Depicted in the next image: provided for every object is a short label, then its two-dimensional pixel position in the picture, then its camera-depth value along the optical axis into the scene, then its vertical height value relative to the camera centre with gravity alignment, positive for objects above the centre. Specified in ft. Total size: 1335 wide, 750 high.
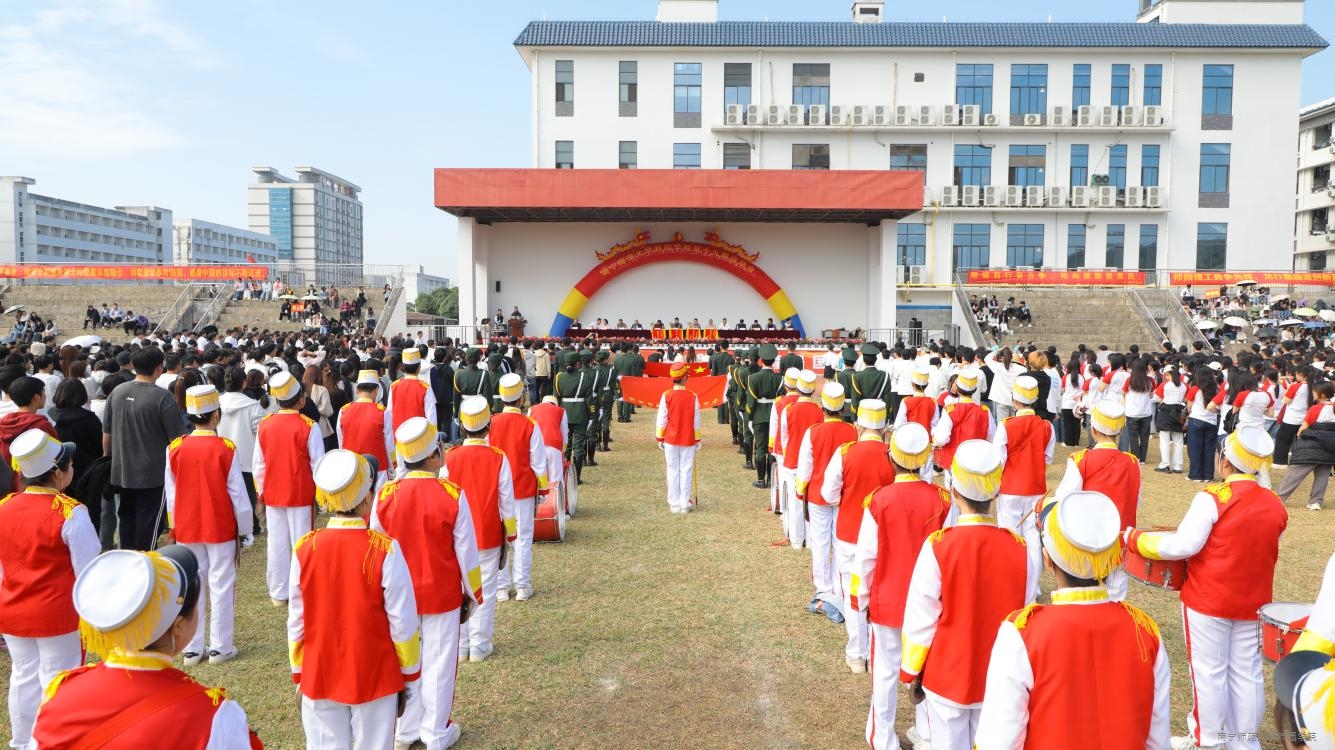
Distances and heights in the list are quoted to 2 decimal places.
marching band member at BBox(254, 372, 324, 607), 20.97 -3.28
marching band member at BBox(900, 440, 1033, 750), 11.42 -3.49
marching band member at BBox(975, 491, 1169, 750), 8.48 -3.29
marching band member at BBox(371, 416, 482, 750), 14.76 -3.93
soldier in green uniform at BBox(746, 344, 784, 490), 35.58 -2.96
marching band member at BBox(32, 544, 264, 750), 7.25 -3.12
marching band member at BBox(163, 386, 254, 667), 18.40 -3.91
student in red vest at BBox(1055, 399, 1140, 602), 19.02 -2.92
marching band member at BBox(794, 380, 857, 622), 22.22 -4.27
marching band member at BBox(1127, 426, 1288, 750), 13.87 -3.90
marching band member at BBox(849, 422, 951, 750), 14.49 -3.76
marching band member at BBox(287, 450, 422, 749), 11.63 -3.80
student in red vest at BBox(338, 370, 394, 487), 25.64 -2.92
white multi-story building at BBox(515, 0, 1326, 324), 108.37 +27.73
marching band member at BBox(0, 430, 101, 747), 13.33 -3.59
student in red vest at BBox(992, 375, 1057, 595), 23.53 -3.36
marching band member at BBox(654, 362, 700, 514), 32.58 -3.93
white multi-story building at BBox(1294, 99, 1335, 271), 147.84 +27.12
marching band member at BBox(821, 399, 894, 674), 18.51 -3.29
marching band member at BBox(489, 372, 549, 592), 23.47 -3.67
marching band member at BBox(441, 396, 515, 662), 19.17 -3.58
